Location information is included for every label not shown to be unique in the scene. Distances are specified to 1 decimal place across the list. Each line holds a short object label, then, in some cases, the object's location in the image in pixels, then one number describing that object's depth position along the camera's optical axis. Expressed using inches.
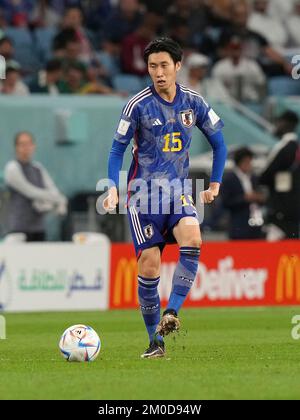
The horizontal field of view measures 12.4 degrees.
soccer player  434.6
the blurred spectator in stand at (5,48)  782.5
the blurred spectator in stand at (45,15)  892.0
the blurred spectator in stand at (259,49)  948.6
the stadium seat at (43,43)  872.3
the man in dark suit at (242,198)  768.3
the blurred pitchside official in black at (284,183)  778.2
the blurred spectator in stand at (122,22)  909.2
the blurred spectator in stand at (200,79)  852.6
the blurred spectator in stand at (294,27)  996.6
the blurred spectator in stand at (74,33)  835.4
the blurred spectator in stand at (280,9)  1000.9
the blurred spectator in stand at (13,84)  782.5
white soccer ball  426.9
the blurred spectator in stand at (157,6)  927.0
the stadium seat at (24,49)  862.5
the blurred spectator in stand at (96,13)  927.7
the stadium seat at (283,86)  953.5
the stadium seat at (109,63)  901.1
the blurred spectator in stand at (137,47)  881.5
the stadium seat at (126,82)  890.1
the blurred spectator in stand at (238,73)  906.1
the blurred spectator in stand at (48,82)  815.7
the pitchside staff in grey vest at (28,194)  714.2
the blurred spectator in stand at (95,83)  846.5
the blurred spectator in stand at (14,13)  876.0
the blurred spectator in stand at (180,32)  919.4
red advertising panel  747.4
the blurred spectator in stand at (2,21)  853.2
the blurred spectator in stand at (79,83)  829.2
